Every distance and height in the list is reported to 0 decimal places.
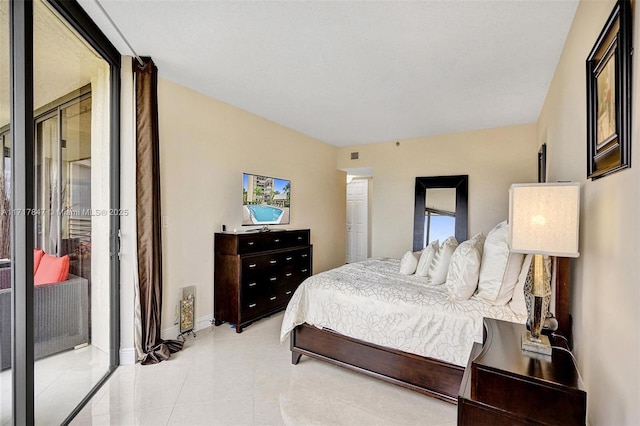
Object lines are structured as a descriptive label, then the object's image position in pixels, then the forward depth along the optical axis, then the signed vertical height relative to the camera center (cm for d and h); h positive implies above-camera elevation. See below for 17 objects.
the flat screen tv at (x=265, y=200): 389 +17
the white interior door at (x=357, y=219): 722 -17
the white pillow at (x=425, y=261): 293 -48
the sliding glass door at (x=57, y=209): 152 +3
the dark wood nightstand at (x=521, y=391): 109 -68
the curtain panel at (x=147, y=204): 264 +8
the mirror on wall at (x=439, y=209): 466 +5
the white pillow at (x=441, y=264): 262 -46
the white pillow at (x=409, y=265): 306 -54
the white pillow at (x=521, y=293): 200 -55
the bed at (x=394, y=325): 199 -84
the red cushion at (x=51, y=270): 178 -36
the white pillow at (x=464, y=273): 213 -44
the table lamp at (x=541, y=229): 127 -7
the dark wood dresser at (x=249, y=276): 333 -74
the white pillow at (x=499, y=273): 202 -42
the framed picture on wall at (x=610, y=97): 104 +46
